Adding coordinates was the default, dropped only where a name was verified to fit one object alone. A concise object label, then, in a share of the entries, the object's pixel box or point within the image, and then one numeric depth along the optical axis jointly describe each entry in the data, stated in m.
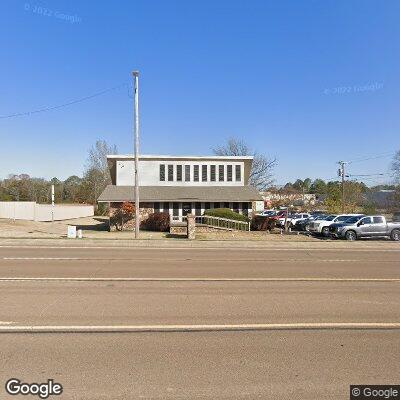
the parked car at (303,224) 37.97
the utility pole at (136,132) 23.30
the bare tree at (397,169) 70.81
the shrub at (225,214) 31.00
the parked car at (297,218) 40.97
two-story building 33.59
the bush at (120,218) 32.25
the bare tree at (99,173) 73.06
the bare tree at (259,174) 62.50
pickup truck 26.19
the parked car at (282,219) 40.07
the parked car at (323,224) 30.80
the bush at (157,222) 31.58
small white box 23.03
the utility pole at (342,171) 57.22
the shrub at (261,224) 32.28
